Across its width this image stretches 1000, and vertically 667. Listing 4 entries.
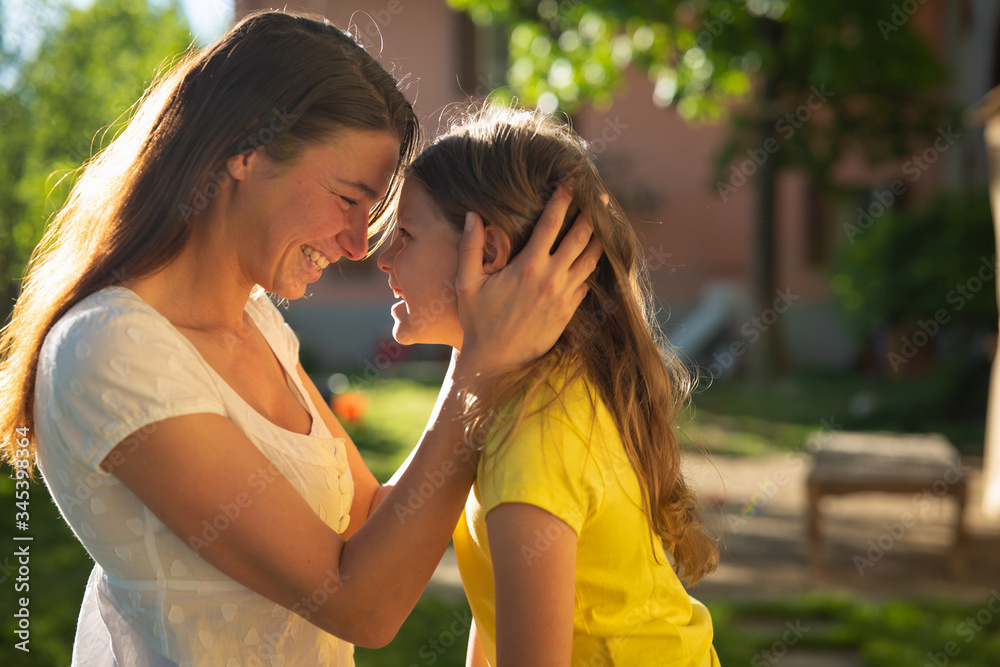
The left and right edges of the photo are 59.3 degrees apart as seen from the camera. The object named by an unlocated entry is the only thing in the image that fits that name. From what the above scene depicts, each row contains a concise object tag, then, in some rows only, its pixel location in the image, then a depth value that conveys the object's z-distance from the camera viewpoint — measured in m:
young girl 1.33
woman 1.35
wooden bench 4.75
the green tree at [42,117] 6.27
